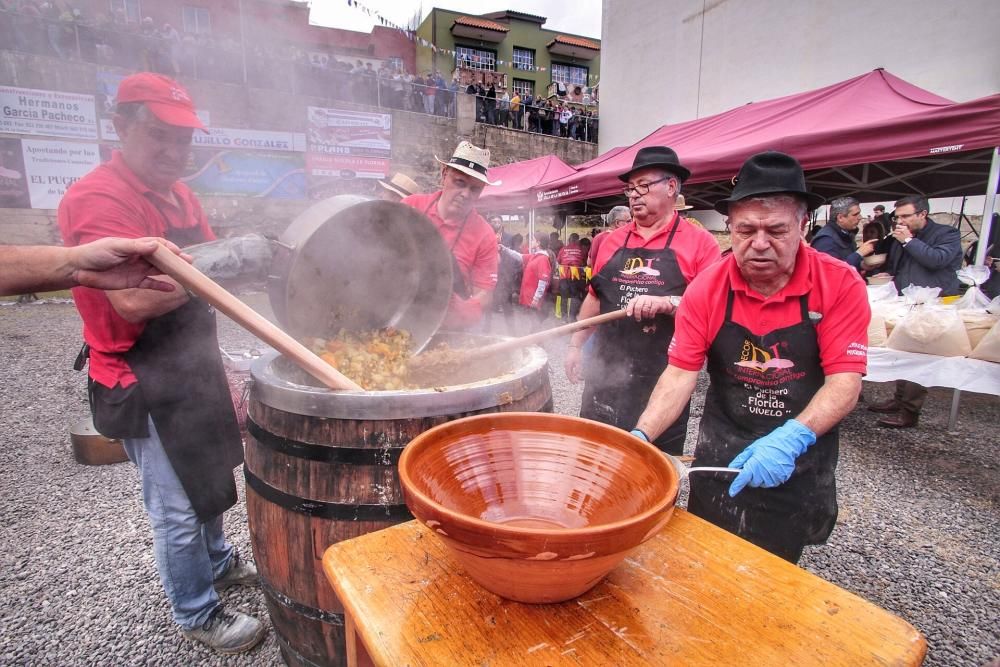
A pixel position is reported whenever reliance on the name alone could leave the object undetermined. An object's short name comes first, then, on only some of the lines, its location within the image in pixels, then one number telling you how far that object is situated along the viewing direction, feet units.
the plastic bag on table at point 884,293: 17.60
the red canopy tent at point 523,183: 33.71
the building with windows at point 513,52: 101.40
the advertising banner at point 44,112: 36.88
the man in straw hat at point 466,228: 11.18
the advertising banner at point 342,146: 50.52
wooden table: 3.00
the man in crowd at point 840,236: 19.31
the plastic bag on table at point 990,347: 12.80
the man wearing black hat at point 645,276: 9.73
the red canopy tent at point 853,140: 13.97
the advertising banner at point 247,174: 44.55
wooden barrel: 5.50
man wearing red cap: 6.20
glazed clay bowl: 2.85
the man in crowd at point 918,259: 17.01
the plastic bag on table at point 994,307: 13.85
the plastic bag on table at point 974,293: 14.64
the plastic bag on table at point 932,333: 13.71
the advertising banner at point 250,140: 44.37
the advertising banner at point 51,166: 39.01
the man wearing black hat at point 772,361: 5.85
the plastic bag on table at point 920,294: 15.12
